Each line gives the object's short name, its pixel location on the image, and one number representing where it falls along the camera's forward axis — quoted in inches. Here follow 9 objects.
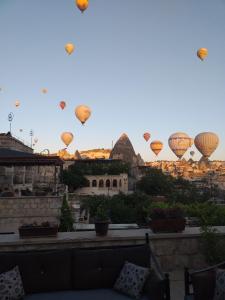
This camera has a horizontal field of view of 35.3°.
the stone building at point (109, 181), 2696.9
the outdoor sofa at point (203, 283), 127.4
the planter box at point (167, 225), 196.9
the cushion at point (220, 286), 123.7
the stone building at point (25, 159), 563.5
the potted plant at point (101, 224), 184.9
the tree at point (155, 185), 2522.1
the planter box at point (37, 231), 178.2
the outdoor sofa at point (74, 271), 140.9
